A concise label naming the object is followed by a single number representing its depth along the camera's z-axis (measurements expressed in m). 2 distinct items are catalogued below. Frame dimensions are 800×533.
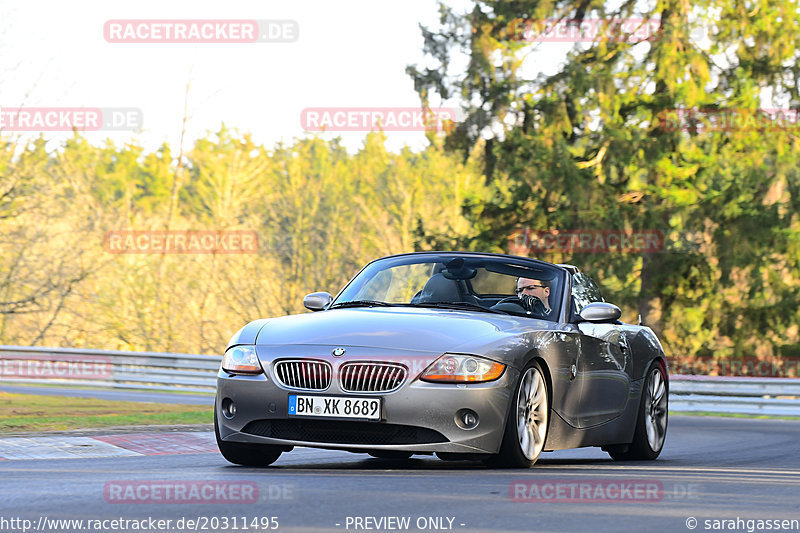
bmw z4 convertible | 15.48
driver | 18.62
